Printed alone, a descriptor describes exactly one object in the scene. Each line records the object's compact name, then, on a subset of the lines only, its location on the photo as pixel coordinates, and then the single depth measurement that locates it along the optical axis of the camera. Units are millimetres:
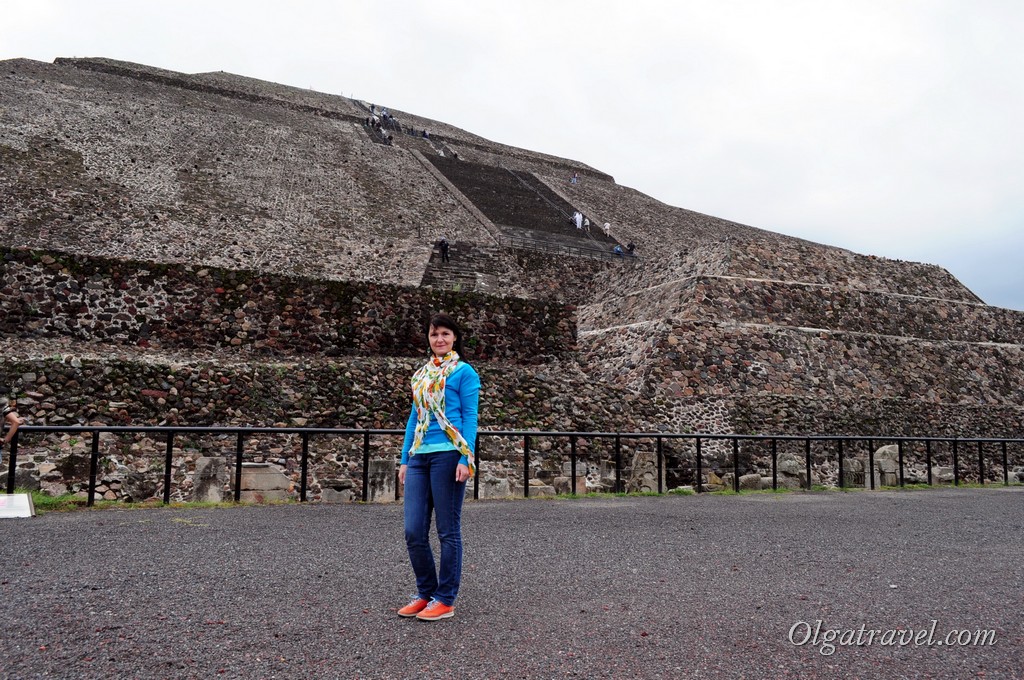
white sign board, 6977
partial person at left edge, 7222
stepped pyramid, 14234
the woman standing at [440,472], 3902
